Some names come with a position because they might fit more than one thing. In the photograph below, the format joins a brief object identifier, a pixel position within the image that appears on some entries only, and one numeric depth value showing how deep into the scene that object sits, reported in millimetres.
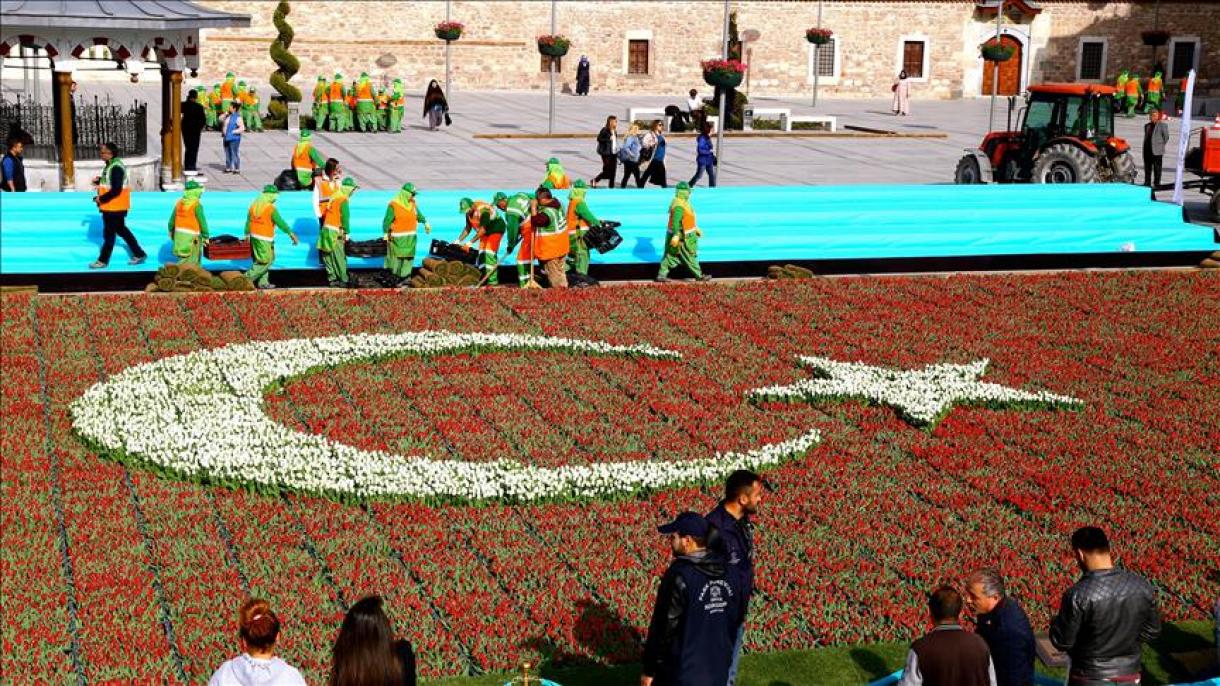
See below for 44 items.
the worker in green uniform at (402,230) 21203
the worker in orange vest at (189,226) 20812
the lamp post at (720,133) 29578
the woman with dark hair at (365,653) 7461
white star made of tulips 16188
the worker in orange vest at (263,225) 20844
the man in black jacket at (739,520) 9094
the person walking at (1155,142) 30828
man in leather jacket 8773
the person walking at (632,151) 30250
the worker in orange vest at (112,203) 21000
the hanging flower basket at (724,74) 31500
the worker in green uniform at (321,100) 41906
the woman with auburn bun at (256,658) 7648
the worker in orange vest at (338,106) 41431
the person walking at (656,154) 30078
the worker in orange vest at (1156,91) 54625
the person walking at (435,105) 42156
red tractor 29578
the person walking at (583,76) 56719
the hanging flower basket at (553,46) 42969
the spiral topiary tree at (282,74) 42750
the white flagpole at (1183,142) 27484
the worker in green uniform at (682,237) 22000
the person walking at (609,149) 29938
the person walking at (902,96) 52438
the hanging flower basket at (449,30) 45938
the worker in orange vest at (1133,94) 53188
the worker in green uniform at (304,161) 25812
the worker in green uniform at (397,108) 41875
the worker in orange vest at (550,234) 21078
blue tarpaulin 21781
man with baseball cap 8469
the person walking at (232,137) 31891
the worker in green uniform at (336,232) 21062
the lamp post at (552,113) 41628
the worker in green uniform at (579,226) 21781
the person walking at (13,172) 24734
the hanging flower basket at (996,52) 46219
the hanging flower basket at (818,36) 52281
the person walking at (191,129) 31641
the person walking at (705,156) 30062
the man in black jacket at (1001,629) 8609
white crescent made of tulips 13578
